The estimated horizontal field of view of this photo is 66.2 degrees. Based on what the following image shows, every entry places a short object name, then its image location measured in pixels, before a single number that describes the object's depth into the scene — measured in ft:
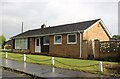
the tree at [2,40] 76.02
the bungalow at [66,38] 33.95
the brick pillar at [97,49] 31.24
